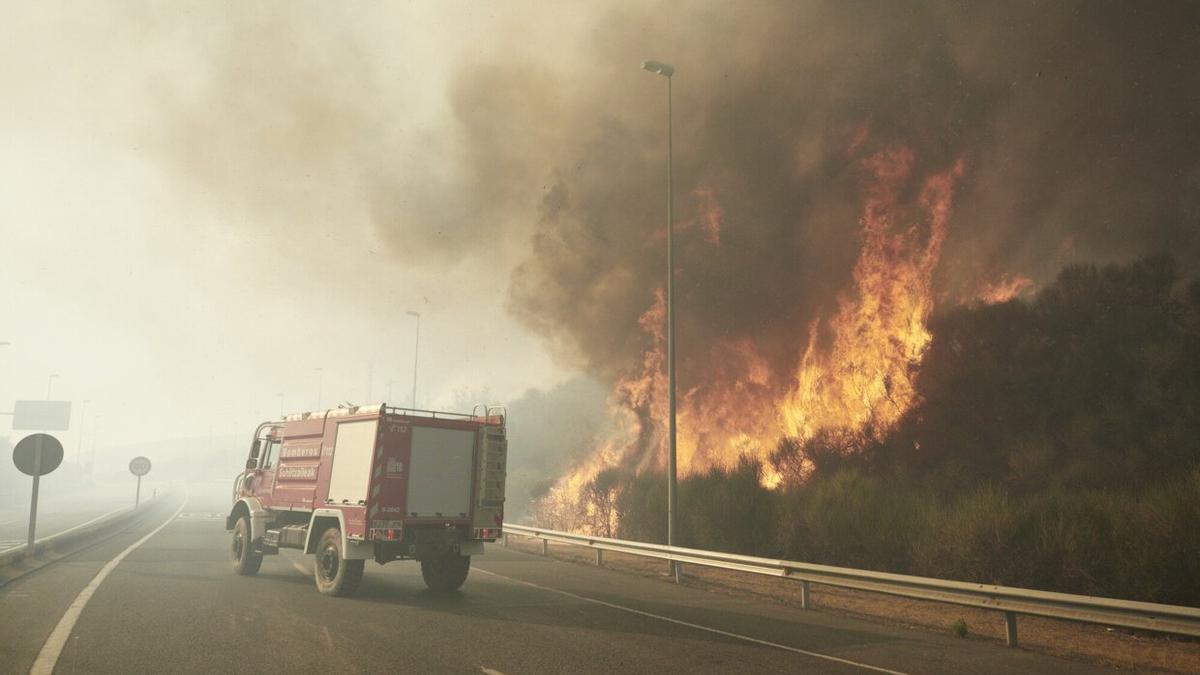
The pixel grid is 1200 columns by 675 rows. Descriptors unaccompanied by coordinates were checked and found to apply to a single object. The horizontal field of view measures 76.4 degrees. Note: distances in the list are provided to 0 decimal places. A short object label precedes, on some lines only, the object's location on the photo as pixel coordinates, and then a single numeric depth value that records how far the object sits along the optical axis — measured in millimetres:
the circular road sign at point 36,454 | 14664
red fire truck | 11148
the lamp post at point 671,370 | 16016
